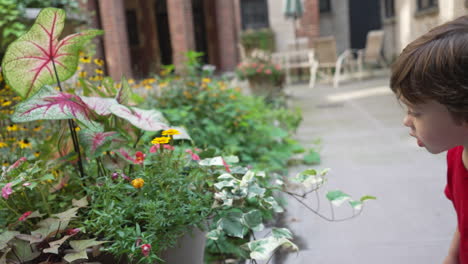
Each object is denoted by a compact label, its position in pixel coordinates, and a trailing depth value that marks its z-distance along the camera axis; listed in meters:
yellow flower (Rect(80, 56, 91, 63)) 2.80
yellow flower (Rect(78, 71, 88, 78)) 2.84
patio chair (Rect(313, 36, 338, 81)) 10.02
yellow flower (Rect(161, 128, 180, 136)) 1.48
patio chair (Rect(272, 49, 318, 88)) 9.74
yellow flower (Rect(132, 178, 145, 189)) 1.37
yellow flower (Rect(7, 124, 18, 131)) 2.18
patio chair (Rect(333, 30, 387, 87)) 10.24
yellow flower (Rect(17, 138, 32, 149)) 2.00
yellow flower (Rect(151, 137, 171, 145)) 1.43
